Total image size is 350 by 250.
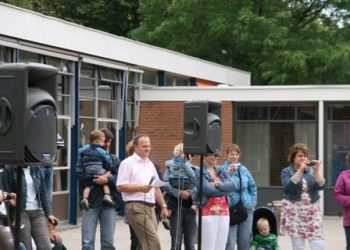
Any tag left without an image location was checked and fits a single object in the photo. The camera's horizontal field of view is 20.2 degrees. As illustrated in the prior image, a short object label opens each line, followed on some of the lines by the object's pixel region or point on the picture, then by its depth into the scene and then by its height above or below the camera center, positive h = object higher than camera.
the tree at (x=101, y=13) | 39.81 +5.43
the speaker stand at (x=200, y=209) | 11.26 -0.75
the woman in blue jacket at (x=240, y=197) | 12.65 -0.67
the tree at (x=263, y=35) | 33.12 +3.91
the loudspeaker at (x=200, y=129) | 11.59 +0.19
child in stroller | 12.73 -1.11
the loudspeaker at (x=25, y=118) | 7.18 +0.18
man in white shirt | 11.59 -0.59
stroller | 13.01 -0.94
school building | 21.36 +0.86
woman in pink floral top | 12.00 -0.84
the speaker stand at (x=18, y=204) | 7.23 -0.45
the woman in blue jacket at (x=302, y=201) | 12.01 -0.68
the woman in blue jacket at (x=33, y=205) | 10.05 -0.64
